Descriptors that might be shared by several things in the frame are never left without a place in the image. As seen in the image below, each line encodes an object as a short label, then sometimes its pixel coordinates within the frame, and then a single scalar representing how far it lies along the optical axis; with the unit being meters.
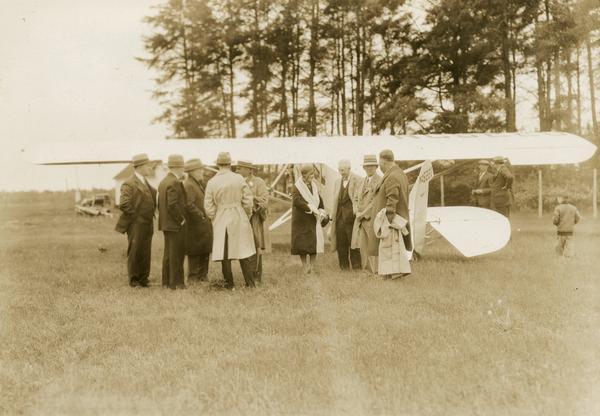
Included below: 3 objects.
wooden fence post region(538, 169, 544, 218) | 23.70
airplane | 12.50
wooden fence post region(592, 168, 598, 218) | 22.19
